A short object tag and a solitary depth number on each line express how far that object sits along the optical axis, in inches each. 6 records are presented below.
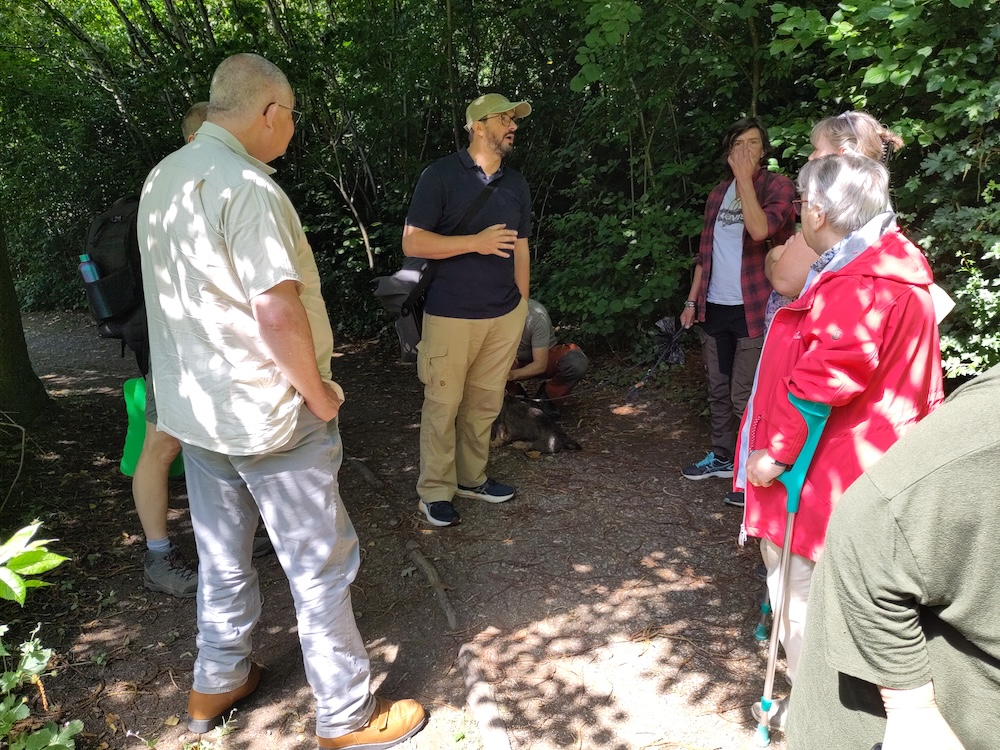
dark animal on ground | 197.8
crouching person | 198.8
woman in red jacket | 76.9
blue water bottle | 131.8
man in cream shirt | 82.8
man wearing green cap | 145.1
